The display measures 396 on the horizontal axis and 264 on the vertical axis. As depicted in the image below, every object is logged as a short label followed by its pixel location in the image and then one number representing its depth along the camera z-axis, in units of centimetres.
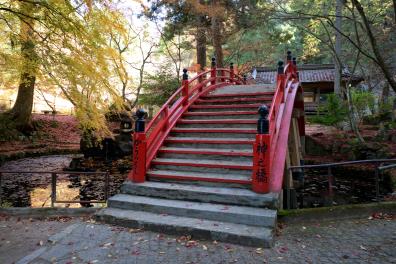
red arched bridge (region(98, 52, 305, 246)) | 542
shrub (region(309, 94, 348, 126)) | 1642
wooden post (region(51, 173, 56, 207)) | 676
